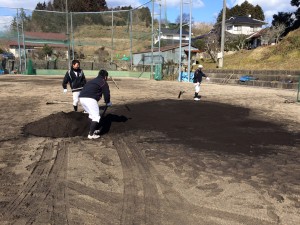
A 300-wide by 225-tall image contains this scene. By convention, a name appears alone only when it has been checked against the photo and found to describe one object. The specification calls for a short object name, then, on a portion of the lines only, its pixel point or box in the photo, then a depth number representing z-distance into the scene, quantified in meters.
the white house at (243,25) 65.31
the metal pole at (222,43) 29.10
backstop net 33.00
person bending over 6.75
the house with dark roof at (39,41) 33.59
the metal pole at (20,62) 32.38
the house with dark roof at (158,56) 31.30
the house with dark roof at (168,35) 32.94
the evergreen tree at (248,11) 78.00
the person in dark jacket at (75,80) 9.26
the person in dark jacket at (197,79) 14.38
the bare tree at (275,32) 35.25
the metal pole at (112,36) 35.33
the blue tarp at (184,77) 28.14
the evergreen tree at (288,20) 33.82
